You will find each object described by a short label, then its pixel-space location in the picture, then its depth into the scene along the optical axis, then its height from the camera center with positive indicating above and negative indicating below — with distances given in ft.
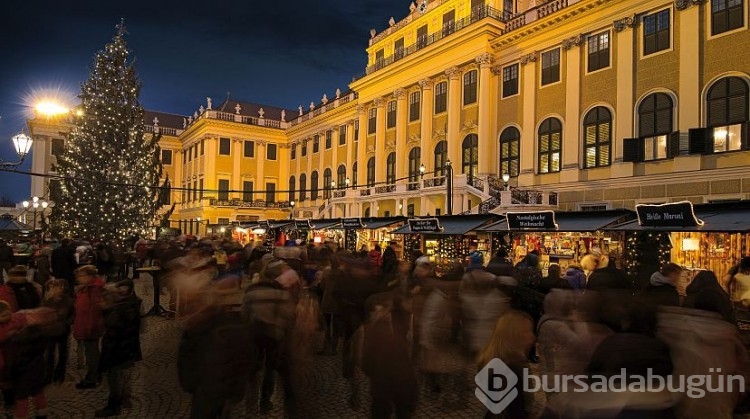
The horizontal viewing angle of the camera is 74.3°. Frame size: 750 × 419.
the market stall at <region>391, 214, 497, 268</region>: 59.47 -1.92
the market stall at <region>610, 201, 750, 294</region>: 38.63 -1.24
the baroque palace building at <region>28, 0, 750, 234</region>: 68.90 +21.06
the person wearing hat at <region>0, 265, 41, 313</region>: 21.39 -3.28
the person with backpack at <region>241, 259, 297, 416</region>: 17.67 -3.77
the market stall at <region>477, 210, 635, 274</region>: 48.37 -1.47
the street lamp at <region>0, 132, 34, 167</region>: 40.42 +6.04
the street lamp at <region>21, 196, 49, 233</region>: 113.70 +3.51
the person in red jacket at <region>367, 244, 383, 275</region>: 43.09 -3.32
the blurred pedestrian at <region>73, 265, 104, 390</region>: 22.18 -3.99
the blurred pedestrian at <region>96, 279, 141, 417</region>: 19.71 -4.98
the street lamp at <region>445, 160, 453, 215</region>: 76.33 +6.14
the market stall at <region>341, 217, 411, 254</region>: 76.23 -2.18
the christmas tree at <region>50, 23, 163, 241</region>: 72.74 +8.53
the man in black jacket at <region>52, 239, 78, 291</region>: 43.06 -4.07
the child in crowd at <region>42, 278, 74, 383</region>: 21.55 -4.55
